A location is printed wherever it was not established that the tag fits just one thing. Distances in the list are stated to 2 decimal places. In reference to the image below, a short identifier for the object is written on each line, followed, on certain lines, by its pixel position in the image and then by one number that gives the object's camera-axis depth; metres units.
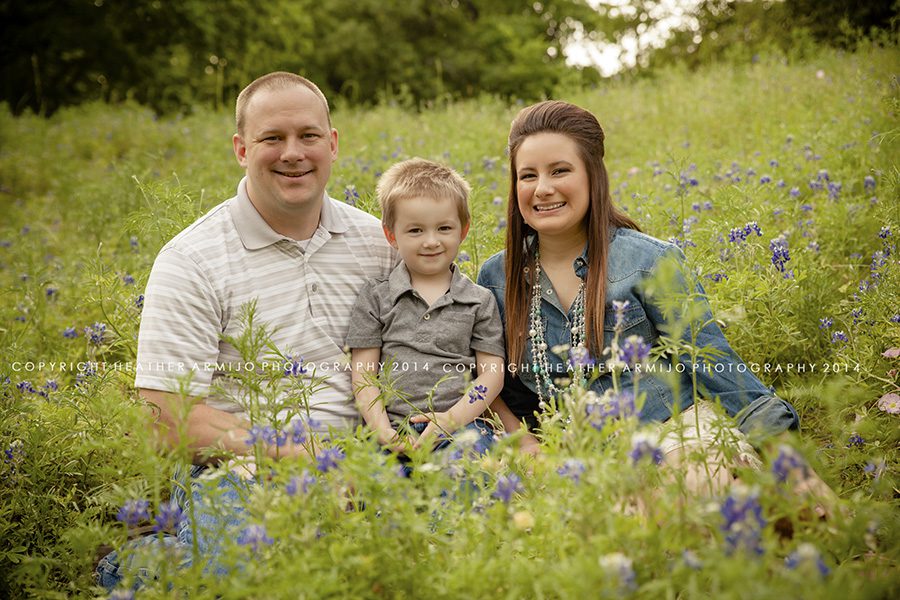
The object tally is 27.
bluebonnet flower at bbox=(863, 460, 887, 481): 2.19
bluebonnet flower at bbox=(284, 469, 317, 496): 1.94
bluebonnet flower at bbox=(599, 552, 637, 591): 1.55
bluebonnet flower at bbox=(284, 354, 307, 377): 2.50
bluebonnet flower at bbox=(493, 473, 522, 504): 1.95
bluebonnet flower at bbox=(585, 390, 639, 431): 2.01
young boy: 3.20
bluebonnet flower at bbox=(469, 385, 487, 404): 2.91
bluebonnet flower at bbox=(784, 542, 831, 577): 1.43
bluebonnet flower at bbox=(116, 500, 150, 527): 1.95
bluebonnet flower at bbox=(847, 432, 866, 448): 2.98
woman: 3.16
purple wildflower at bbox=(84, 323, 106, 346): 3.76
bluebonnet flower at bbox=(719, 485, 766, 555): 1.53
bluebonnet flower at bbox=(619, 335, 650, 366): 2.06
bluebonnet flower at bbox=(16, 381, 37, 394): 3.43
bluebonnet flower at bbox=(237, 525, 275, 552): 1.88
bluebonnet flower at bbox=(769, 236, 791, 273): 3.44
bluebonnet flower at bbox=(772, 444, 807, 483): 1.55
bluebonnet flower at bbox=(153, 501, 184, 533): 1.89
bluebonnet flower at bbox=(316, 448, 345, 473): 2.03
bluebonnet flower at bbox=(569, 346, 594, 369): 2.25
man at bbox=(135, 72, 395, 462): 3.04
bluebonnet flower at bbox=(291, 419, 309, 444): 2.14
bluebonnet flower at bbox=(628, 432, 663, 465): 1.74
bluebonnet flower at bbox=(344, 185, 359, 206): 4.56
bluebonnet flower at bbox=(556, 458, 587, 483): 1.83
